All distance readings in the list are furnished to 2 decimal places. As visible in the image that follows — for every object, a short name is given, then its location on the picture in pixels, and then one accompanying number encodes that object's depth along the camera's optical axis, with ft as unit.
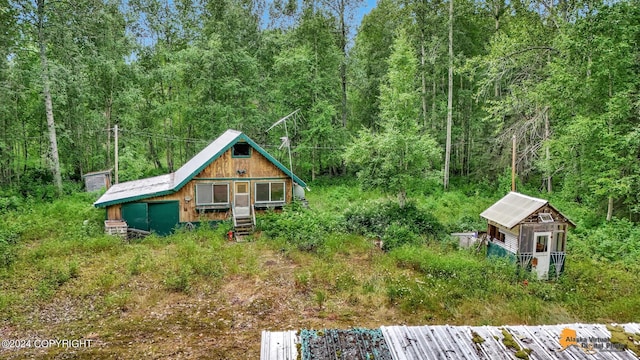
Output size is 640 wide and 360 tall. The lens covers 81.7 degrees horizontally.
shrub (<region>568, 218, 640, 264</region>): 43.47
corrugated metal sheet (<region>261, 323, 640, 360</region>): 15.71
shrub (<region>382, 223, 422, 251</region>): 48.37
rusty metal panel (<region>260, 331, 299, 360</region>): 15.79
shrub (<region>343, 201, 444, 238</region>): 53.36
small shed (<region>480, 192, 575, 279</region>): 39.63
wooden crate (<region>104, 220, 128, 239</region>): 49.42
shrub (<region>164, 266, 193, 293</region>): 35.58
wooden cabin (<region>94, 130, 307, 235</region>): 52.70
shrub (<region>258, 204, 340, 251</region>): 48.91
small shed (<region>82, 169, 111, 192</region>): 73.87
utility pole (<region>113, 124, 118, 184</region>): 65.22
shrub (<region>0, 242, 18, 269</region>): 38.75
